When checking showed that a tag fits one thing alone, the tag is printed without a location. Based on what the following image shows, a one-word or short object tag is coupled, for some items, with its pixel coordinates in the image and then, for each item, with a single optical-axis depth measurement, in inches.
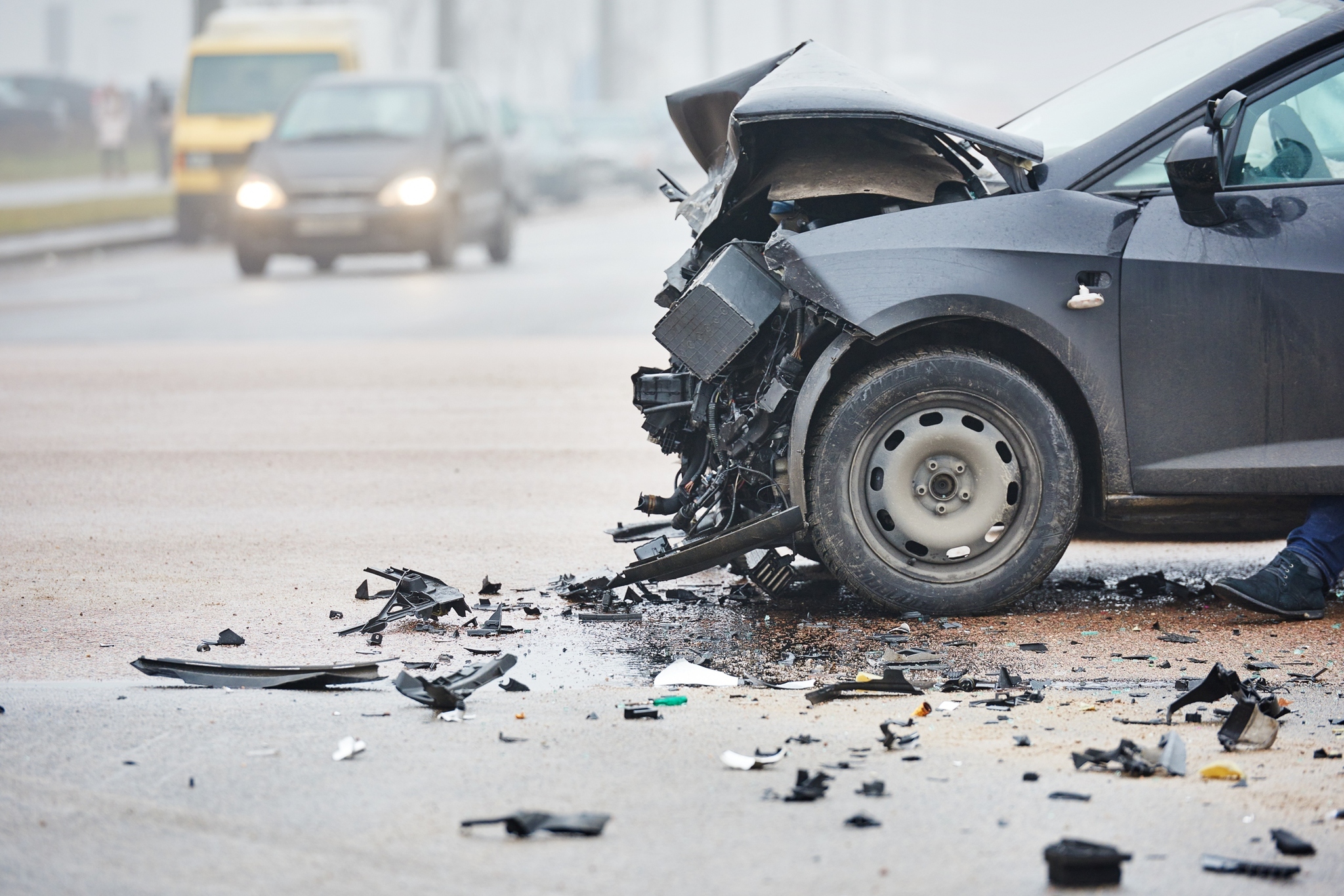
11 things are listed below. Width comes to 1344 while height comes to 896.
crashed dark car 428.8
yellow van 1980.8
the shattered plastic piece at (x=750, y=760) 324.8
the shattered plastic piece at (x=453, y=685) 362.9
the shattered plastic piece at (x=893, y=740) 336.2
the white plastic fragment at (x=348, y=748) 331.3
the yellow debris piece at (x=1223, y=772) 319.3
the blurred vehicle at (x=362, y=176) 1557.6
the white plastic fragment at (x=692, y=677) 389.1
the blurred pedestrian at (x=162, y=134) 2948.6
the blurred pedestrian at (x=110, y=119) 2903.5
